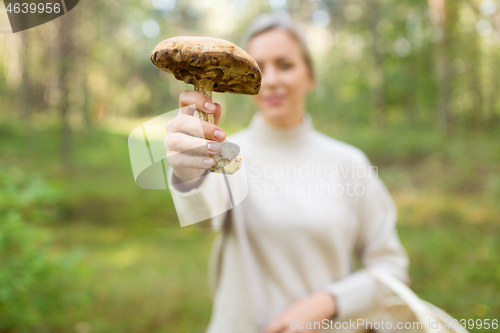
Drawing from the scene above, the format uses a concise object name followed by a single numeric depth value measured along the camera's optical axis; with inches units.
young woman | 59.9
